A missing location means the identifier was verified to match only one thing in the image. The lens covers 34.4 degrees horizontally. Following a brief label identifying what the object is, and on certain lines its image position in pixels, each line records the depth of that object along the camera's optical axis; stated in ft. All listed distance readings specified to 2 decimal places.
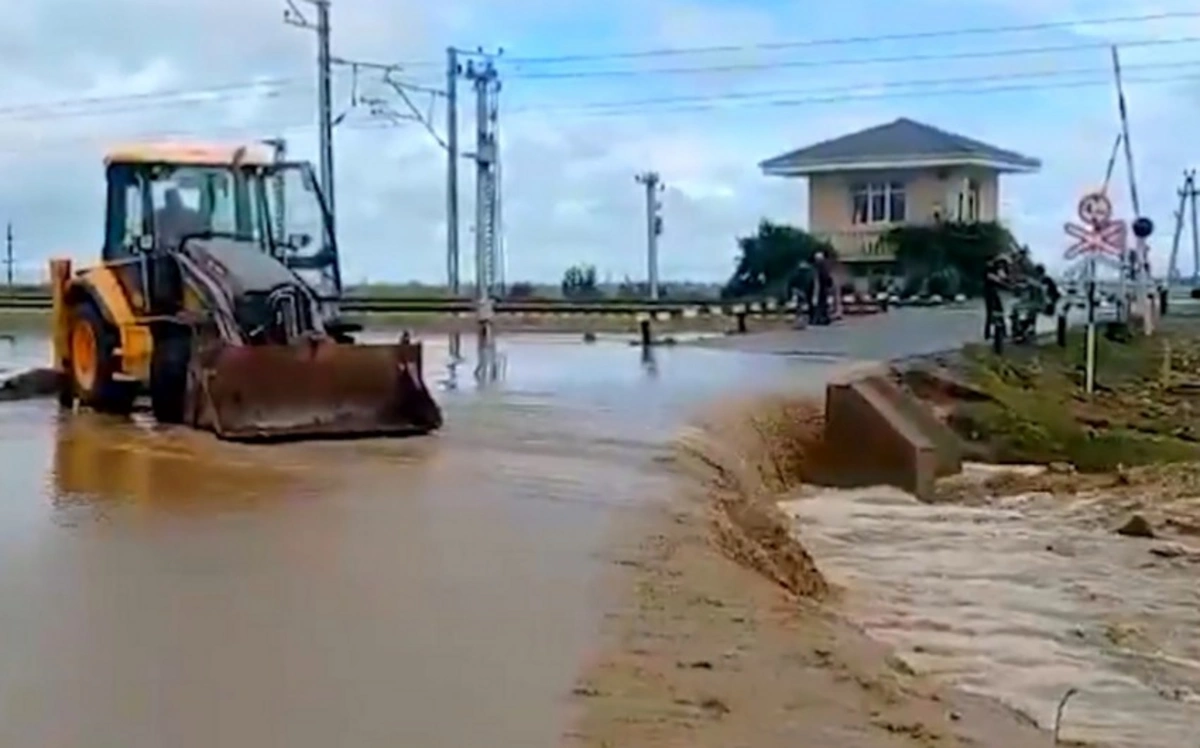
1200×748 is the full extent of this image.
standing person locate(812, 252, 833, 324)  136.26
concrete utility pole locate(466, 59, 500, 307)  175.01
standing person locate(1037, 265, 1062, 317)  125.90
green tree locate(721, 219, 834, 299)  204.95
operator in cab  65.72
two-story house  229.25
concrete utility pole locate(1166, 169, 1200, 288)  254.10
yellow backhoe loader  55.88
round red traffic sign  101.30
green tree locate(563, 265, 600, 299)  243.40
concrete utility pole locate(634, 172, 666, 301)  225.35
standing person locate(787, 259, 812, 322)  139.64
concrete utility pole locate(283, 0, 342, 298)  164.79
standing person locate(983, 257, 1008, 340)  110.52
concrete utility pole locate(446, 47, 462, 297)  187.83
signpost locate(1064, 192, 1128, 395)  101.30
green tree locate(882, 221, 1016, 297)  202.08
